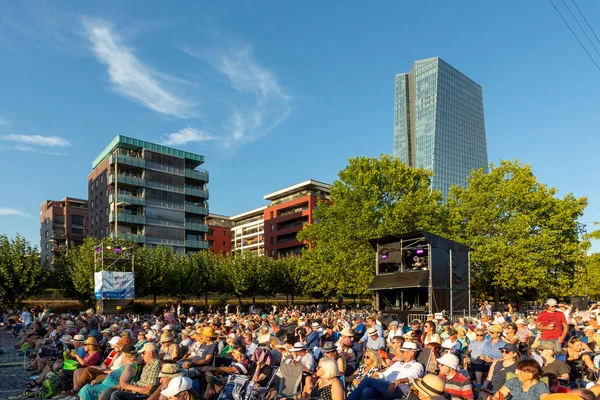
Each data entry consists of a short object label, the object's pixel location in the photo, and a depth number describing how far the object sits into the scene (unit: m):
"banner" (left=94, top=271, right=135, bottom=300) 29.62
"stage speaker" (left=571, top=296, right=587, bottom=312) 28.08
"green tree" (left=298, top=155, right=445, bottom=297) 32.56
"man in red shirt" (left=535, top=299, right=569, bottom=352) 9.80
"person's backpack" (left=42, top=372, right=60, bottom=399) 9.71
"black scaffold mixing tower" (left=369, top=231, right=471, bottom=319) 23.05
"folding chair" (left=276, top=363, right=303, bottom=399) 7.32
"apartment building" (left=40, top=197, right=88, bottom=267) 85.12
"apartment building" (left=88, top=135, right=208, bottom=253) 62.41
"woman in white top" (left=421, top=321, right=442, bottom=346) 10.36
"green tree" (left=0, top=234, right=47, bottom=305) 36.28
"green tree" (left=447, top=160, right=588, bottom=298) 32.56
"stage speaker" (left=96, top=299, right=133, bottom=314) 29.72
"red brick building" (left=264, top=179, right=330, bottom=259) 81.50
